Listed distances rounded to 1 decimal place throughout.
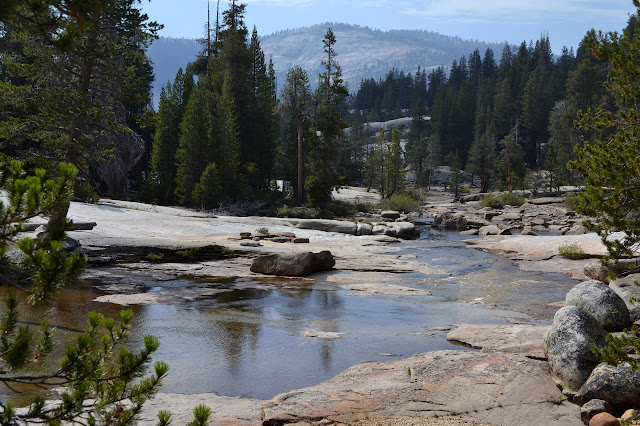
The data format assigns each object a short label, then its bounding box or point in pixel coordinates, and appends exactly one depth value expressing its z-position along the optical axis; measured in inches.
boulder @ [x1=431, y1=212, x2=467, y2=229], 1544.0
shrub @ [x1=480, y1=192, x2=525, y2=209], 2285.9
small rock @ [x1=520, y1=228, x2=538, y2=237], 1220.1
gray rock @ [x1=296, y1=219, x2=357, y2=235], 1206.3
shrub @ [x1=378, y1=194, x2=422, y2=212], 2091.5
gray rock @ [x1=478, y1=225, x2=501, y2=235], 1287.5
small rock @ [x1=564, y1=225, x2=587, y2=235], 1182.3
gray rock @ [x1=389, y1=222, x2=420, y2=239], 1222.9
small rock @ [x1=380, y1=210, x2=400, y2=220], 1791.3
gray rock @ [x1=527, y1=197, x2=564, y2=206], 2235.5
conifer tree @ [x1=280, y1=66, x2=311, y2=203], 1718.8
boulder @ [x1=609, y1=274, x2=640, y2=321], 405.4
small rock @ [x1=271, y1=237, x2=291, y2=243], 952.0
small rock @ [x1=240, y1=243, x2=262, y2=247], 848.0
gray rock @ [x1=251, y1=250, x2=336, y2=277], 677.3
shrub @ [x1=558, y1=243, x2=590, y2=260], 806.5
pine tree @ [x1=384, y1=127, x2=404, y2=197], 2438.5
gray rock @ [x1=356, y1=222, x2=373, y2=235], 1208.2
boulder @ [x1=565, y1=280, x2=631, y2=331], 376.5
